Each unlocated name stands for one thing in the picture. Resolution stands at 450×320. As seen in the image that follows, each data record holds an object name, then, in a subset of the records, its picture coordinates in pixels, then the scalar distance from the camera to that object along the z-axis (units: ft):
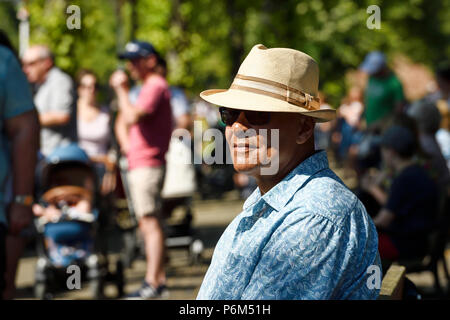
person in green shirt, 32.94
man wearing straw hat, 7.54
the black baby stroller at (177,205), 28.37
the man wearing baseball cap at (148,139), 22.93
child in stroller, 23.04
